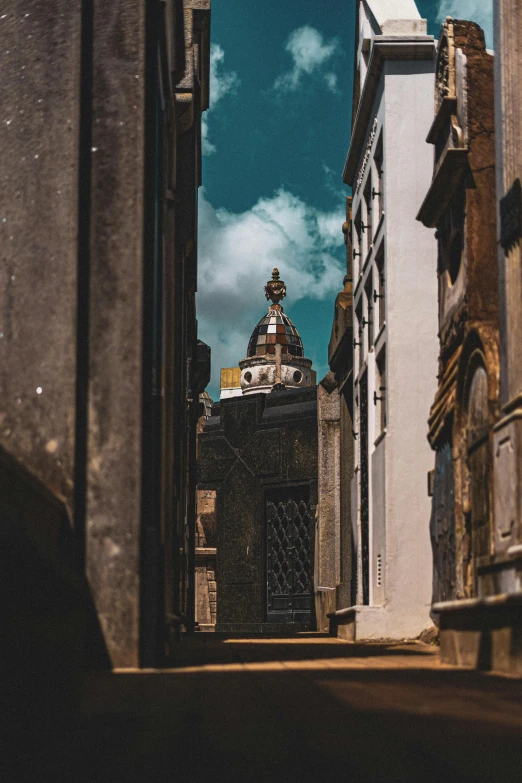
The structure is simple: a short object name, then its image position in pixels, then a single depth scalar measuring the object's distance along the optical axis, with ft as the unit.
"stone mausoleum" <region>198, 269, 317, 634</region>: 81.35
